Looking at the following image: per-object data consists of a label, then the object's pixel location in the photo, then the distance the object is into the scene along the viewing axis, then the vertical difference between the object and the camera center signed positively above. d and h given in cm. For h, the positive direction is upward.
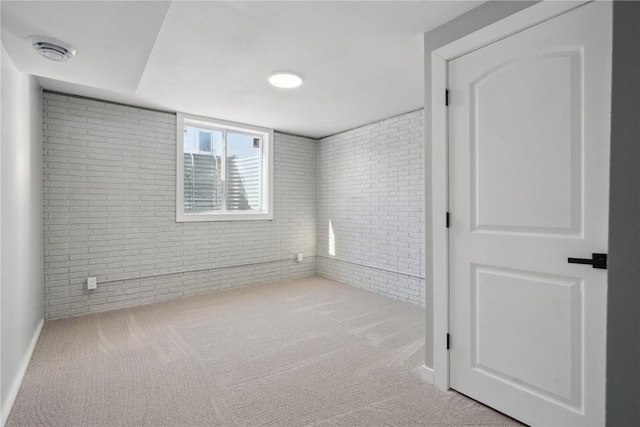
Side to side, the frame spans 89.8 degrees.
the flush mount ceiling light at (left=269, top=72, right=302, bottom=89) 302 +126
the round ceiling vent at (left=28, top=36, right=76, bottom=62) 189 +100
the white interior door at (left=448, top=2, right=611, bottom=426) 160 -4
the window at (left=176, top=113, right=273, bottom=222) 454 +61
